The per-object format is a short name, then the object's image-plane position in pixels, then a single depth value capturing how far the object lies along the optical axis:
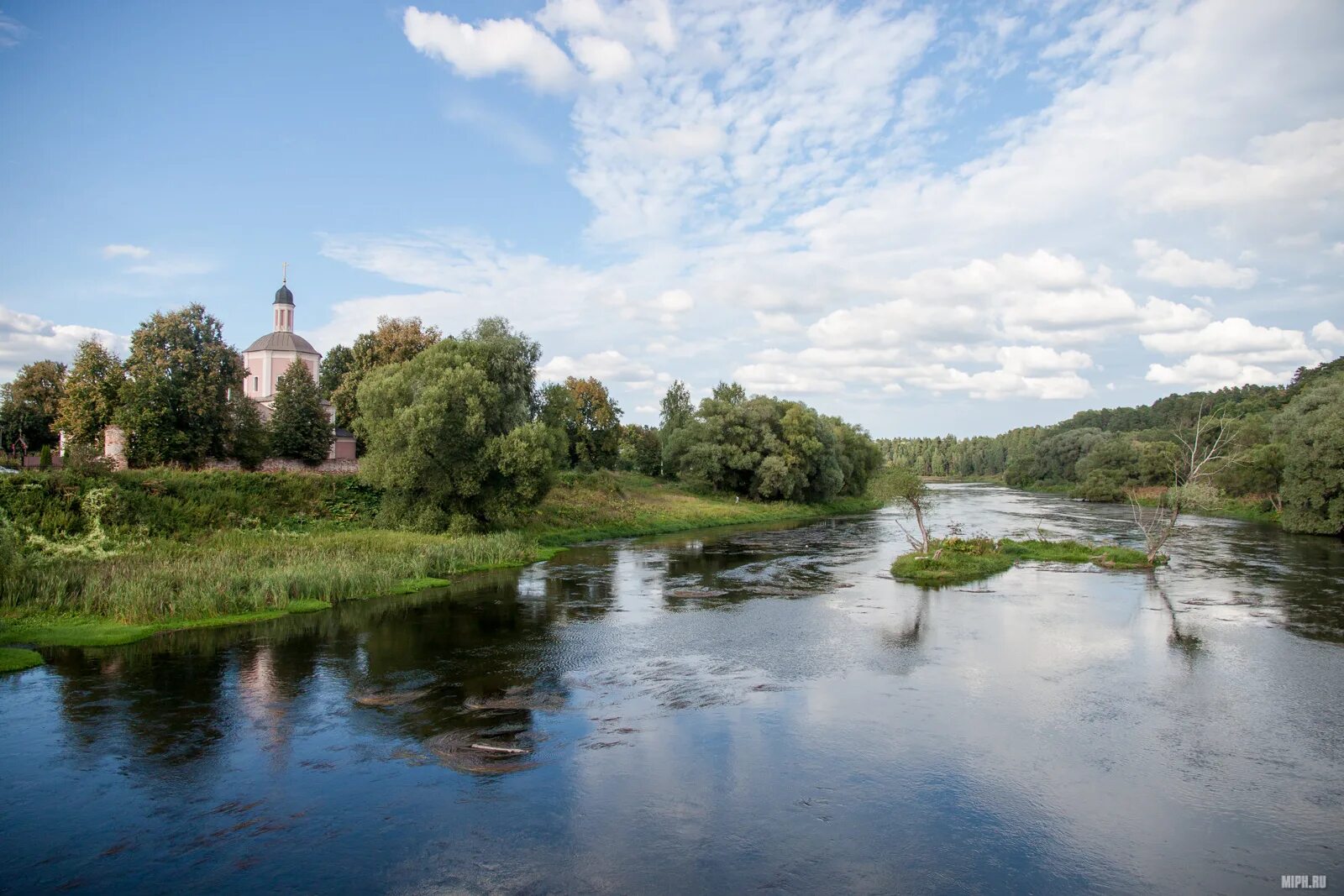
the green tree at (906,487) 35.72
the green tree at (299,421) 55.41
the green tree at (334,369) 76.56
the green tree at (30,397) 62.75
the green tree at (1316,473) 48.56
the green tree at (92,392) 44.44
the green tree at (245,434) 48.75
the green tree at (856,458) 90.62
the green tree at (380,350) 59.78
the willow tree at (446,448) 37.97
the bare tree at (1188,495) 31.41
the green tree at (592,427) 77.44
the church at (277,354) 69.06
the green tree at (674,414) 78.50
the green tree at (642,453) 86.06
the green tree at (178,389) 43.41
